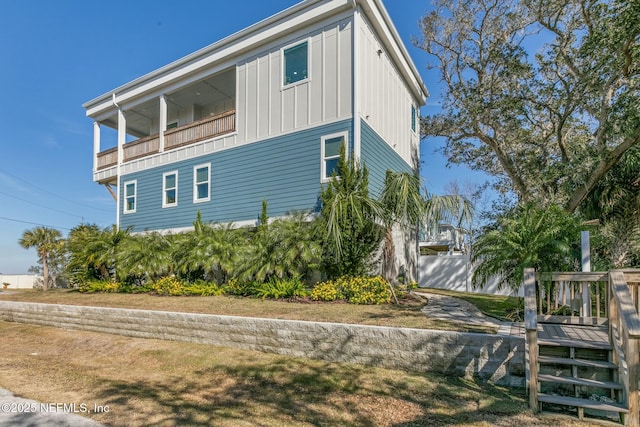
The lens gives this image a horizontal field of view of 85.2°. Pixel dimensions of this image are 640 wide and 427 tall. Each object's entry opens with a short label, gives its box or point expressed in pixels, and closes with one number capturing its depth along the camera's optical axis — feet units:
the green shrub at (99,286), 39.75
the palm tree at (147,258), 37.37
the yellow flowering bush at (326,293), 27.04
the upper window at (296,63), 34.24
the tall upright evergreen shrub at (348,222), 27.61
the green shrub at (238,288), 31.07
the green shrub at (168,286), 34.42
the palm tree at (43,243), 70.23
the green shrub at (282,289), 28.58
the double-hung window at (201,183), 40.73
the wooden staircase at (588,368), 11.21
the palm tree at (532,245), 20.21
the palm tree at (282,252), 28.73
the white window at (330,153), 31.76
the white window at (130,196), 47.73
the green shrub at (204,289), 33.12
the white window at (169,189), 43.42
